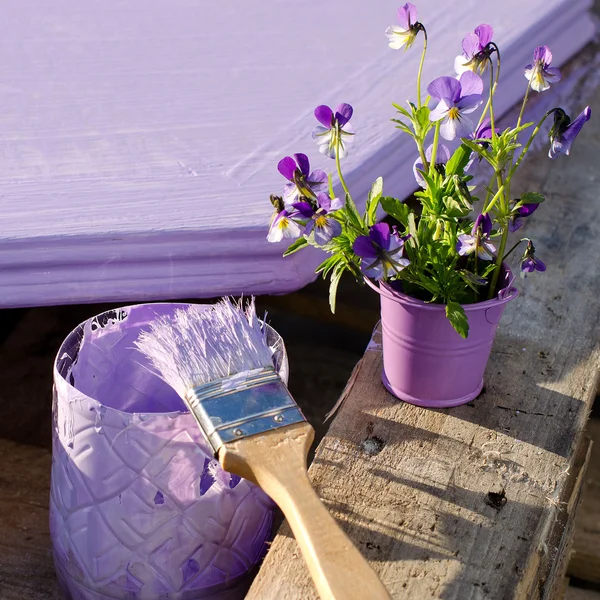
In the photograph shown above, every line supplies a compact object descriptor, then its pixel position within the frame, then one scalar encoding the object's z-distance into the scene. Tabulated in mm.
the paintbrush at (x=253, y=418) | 797
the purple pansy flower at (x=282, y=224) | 927
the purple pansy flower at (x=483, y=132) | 1012
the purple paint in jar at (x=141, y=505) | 1008
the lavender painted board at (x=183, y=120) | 1311
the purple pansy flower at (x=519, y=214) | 983
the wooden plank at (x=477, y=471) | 934
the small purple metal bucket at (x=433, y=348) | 1021
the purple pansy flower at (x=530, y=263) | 1035
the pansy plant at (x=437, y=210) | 916
